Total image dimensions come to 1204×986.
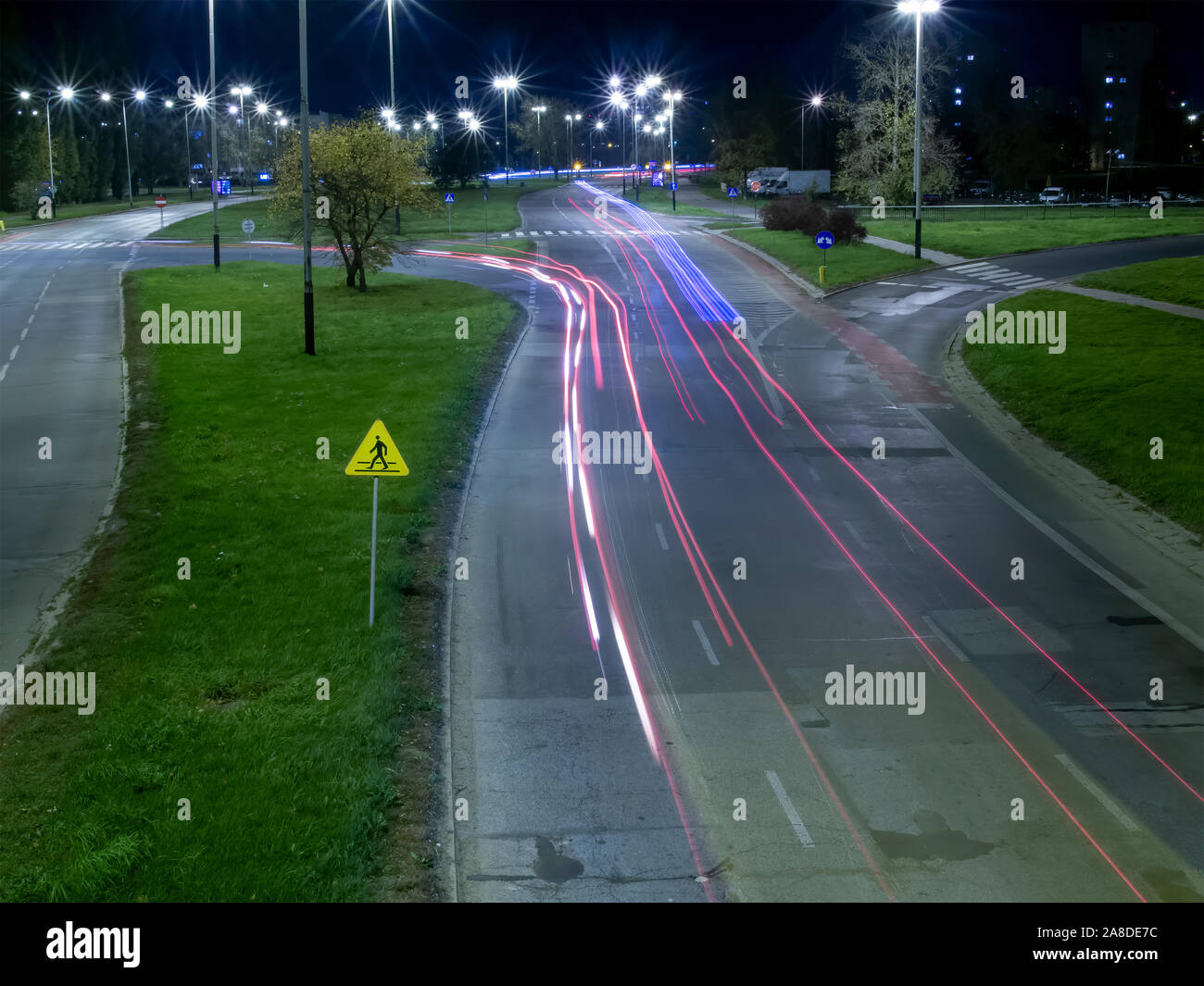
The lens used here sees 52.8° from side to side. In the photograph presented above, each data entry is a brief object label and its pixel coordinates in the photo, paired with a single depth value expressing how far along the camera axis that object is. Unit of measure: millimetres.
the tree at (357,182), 42062
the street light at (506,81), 102800
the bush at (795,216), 59219
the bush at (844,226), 55625
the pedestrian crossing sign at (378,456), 13984
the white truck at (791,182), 99375
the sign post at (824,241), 43125
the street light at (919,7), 44812
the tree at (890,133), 73250
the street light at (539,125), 143875
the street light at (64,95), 92775
